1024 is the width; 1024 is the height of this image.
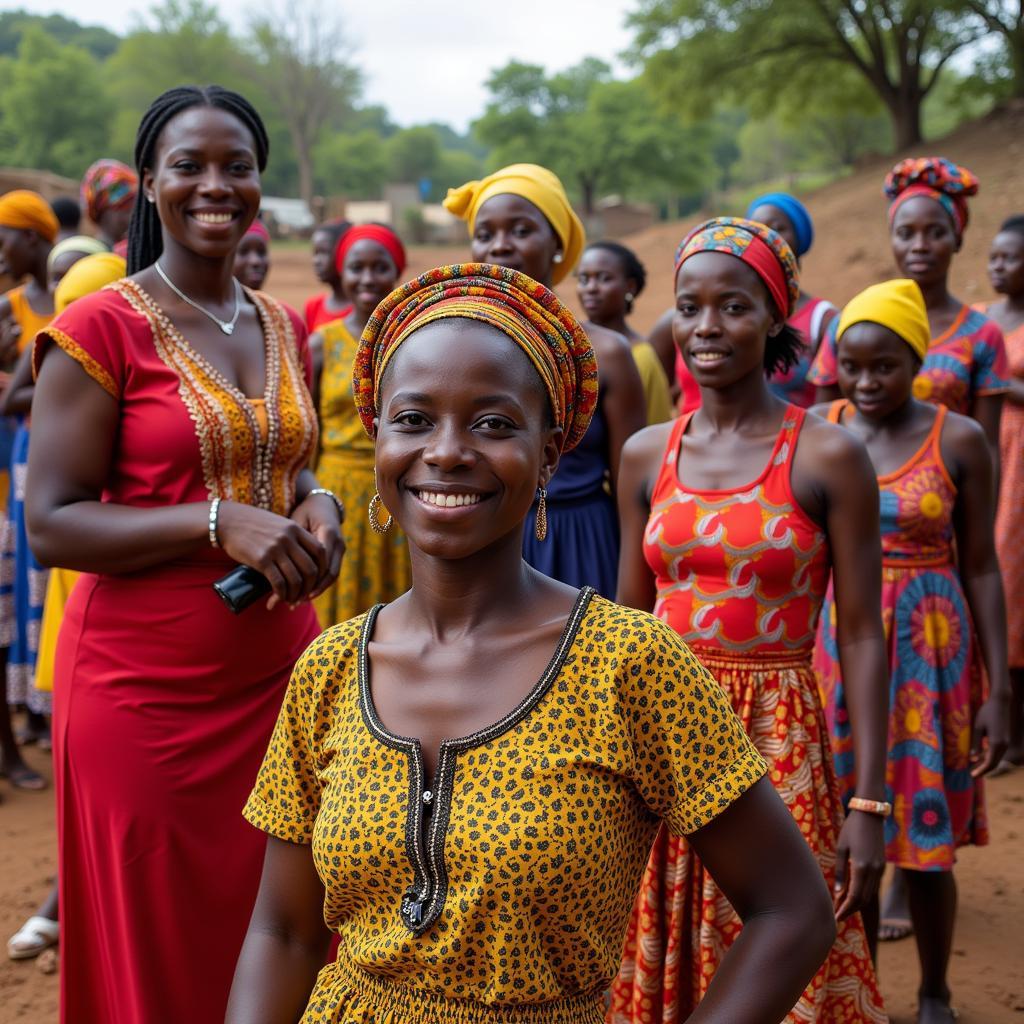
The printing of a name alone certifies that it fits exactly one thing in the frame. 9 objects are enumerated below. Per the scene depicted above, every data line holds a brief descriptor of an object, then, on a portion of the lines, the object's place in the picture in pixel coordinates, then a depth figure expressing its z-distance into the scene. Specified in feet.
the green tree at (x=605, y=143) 169.48
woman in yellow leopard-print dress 5.20
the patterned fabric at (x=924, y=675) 11.41
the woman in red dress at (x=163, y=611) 8.72
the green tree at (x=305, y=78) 213.05
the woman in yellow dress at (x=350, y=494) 16.78
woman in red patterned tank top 8.57
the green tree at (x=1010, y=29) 86.58
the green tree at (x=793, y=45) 94.38
